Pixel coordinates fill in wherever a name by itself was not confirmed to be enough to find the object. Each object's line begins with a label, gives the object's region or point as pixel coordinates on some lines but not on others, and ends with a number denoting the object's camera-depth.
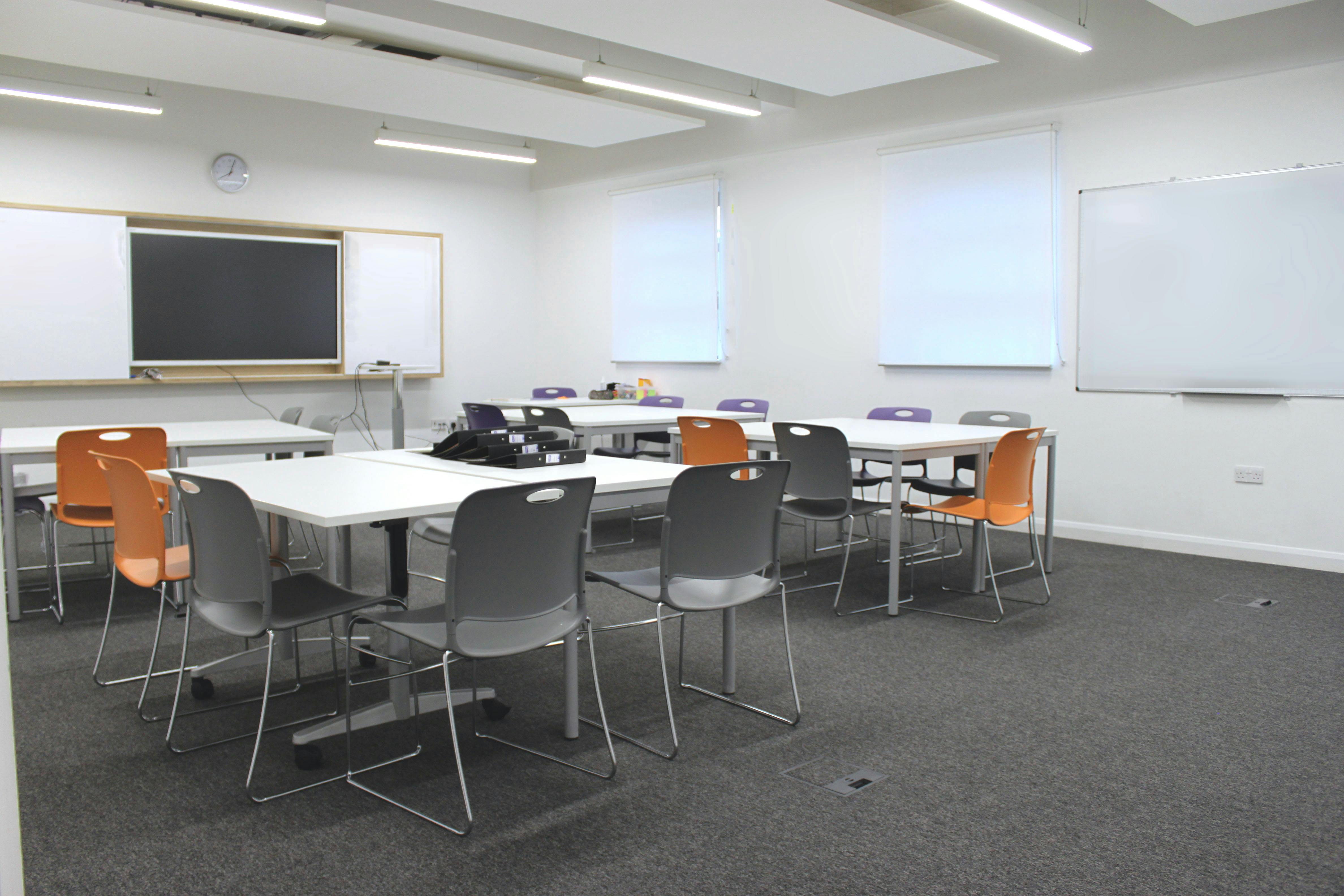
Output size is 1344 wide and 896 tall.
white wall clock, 7.90
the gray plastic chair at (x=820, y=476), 4.29
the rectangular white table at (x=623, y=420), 5.56
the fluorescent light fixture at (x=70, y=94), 6.31
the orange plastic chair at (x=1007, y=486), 4.28
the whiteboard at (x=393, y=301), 8.64
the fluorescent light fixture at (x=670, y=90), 6.04
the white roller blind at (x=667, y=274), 8.34
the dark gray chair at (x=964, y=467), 5.03
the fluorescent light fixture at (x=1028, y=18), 4.71
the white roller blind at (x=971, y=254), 6.23
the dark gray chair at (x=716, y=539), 2.70
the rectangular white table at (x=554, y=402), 6.66
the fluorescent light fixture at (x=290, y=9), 4.93
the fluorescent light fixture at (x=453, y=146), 7.75
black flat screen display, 7.54
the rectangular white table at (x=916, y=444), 4.28
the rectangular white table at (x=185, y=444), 4.13
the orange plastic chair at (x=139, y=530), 2.95
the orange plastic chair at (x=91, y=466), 4.13
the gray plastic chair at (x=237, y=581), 2.39
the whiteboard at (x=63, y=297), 6.98
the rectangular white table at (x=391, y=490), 2.48
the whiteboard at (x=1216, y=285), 5.13
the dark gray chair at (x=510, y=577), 2.25
